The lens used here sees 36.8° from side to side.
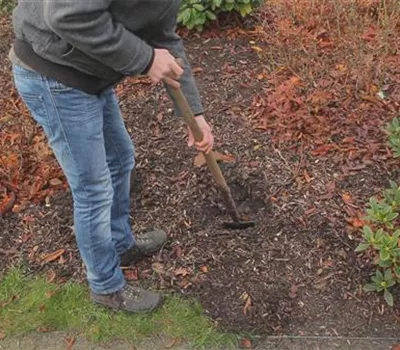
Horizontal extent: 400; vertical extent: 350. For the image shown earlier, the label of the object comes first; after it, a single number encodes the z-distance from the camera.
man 1.92
